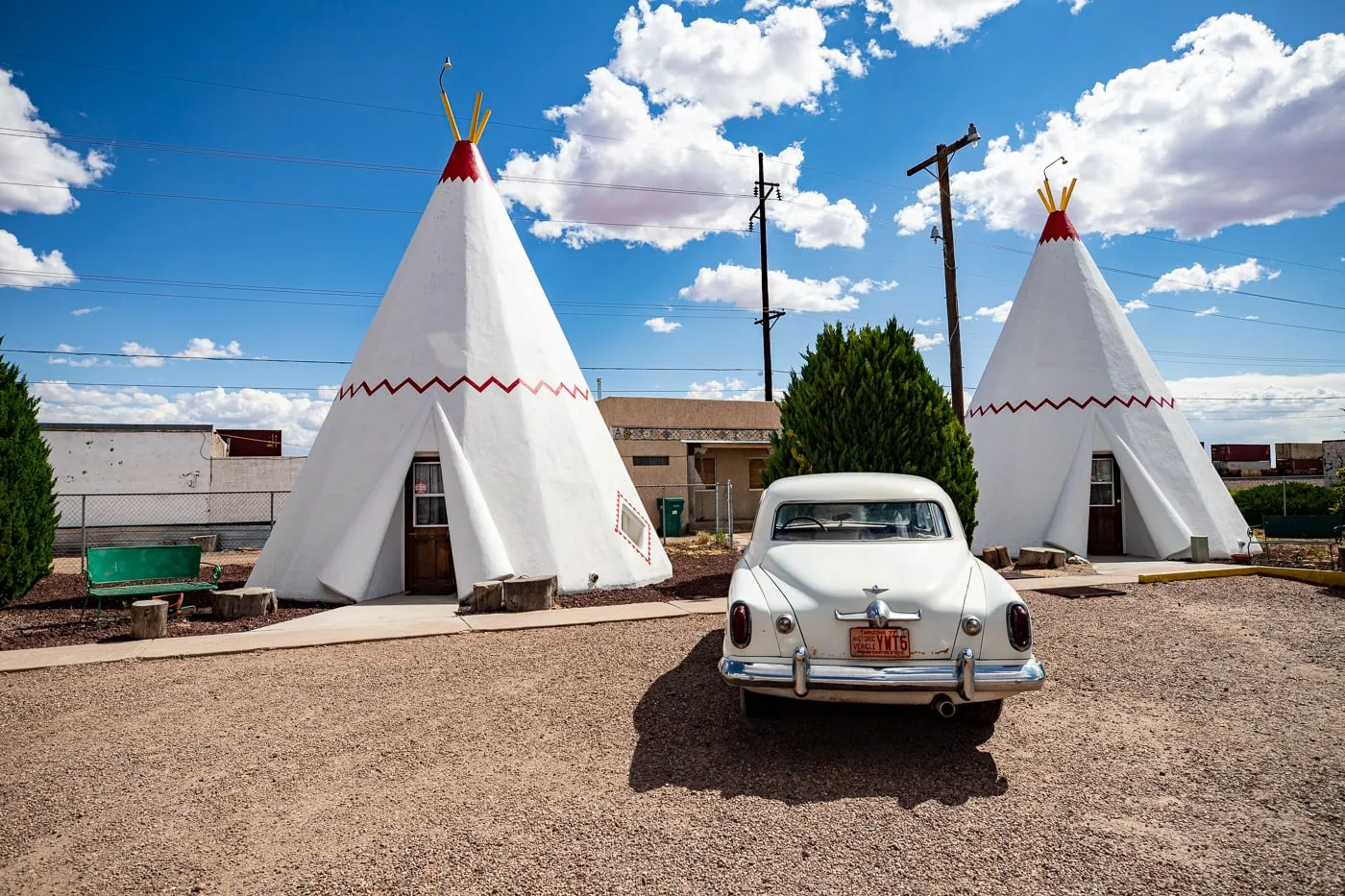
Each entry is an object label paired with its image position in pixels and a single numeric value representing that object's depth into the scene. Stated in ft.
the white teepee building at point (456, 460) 30.22
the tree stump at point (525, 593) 27.07
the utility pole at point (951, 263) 43.98
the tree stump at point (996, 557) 38.52
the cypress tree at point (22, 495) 29.17
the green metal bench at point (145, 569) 26.30
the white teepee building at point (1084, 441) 40.88
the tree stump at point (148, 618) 22.99
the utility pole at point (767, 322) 82.64
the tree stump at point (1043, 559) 36.94
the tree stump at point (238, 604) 26.53
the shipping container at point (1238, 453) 151.02
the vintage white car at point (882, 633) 12.23
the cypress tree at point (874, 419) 31.99
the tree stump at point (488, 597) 26.99
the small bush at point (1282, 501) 60.90
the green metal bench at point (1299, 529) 42.68
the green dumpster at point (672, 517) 62.13
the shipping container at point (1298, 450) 141.54
